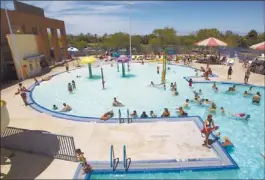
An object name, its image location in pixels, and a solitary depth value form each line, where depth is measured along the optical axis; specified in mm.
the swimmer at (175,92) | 16950
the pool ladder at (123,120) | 11062
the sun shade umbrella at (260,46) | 20566
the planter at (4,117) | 6354
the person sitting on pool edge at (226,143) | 9203
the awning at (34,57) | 22891
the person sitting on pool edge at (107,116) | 11531
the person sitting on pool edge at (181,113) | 12243
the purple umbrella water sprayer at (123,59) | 22328
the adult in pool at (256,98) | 14461
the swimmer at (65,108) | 14287
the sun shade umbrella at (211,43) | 24562
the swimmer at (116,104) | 14995
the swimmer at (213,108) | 13336
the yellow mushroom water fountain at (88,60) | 22384
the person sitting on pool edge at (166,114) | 12078
